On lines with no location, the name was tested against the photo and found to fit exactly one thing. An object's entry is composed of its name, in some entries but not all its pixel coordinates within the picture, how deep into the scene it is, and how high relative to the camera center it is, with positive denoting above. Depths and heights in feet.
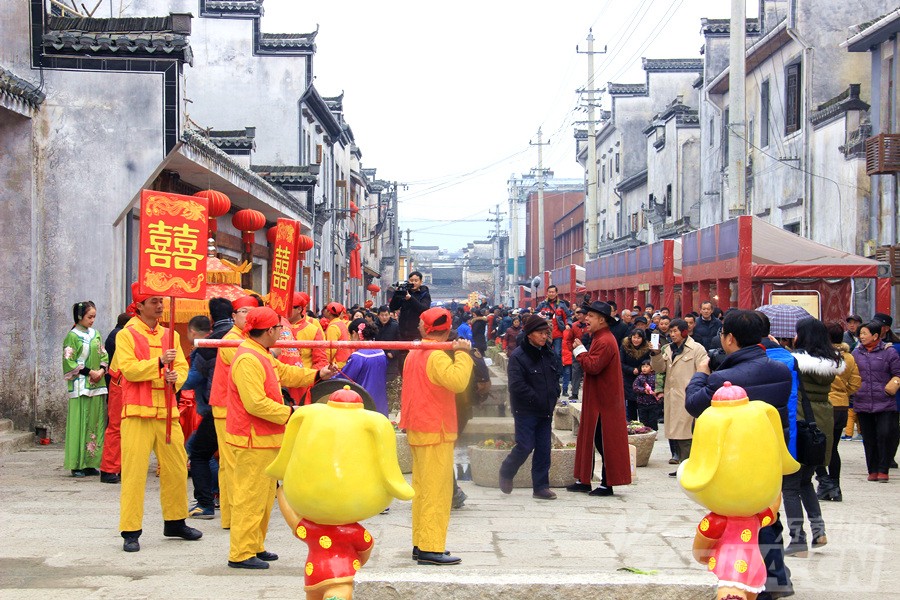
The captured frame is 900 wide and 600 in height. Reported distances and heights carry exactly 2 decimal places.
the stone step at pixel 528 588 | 19.65 -5.40
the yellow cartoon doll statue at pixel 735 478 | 17.20 -2.90
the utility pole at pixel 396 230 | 208.74 +14.99
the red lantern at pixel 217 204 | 50.80 +4.72
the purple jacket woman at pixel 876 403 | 36.04 -3.44
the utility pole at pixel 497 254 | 344.90 +15.82
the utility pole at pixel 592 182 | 117.80 +13.65
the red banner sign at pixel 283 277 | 32.76 +0.74
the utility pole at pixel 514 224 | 256.73 +20.08
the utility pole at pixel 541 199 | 163.22 +16.23
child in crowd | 44.50 -3.96
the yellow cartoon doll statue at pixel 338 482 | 16.43 -2.87
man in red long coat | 33.30 -3.21
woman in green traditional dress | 36.35 -3.22
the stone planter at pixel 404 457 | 37.22 -5.54
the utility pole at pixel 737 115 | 63.21 +11.49
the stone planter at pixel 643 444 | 39.63 -5.39
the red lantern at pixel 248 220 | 62.03 +4.78
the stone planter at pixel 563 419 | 52.29 -5.90
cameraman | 35.32 +0.01
